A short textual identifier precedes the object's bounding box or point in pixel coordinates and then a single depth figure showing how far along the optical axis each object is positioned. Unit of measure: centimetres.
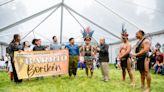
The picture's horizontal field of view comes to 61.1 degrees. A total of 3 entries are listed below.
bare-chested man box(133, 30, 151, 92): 350
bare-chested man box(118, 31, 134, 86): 436
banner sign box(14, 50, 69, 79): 467
